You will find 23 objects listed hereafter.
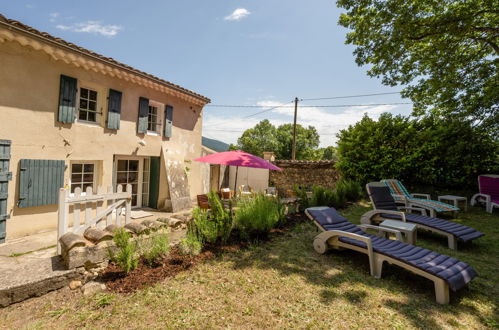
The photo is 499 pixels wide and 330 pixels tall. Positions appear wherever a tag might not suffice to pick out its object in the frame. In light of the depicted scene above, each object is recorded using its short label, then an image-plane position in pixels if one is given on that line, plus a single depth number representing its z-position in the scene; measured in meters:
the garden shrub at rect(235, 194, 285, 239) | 4.64
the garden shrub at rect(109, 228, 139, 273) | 3.13
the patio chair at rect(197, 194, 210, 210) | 7.66
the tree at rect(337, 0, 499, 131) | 6.91
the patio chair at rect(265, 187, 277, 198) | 11.52
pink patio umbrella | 7.37
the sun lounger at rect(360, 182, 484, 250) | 4.56
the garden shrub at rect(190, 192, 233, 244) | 4.12
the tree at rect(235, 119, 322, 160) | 38.50
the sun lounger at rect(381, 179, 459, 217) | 6.44
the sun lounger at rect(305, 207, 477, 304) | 2.78
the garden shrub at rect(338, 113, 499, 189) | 8.43
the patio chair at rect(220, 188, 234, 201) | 9.64
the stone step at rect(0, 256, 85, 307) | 2.67
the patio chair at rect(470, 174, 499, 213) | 7.68
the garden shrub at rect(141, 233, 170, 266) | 3.39
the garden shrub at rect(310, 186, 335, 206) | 6.98
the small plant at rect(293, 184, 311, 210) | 6.86
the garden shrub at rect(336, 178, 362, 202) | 8.71
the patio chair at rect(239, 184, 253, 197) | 14.67
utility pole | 20.15
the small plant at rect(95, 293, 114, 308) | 2.59
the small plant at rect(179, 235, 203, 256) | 3.74
